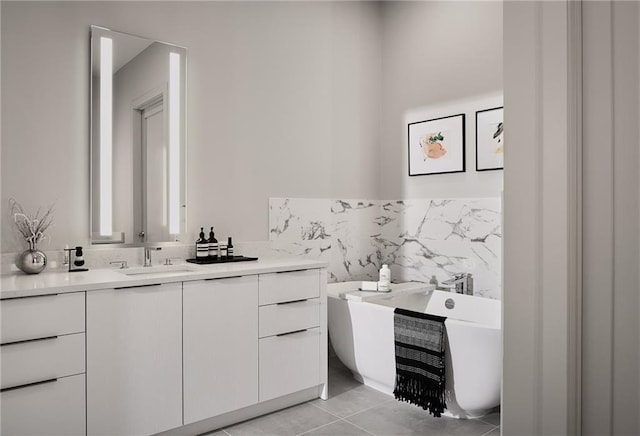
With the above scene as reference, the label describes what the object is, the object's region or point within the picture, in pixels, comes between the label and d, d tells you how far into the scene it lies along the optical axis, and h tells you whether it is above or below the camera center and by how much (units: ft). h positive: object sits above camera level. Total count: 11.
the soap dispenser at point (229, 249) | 9.77 -0.66
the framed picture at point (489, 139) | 10.49 +1.83
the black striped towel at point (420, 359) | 8.17 -2.58
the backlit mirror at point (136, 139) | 8.58 +1.54
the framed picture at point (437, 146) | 11.37 +1.86
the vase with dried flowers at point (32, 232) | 7.38 -0.24
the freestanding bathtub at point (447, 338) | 7.85 -2.30
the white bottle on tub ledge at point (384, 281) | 11.18 -1.55
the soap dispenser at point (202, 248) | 9.34 -0.61
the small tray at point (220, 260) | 9.18 -0.86
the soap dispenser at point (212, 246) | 9.46 -0.59
